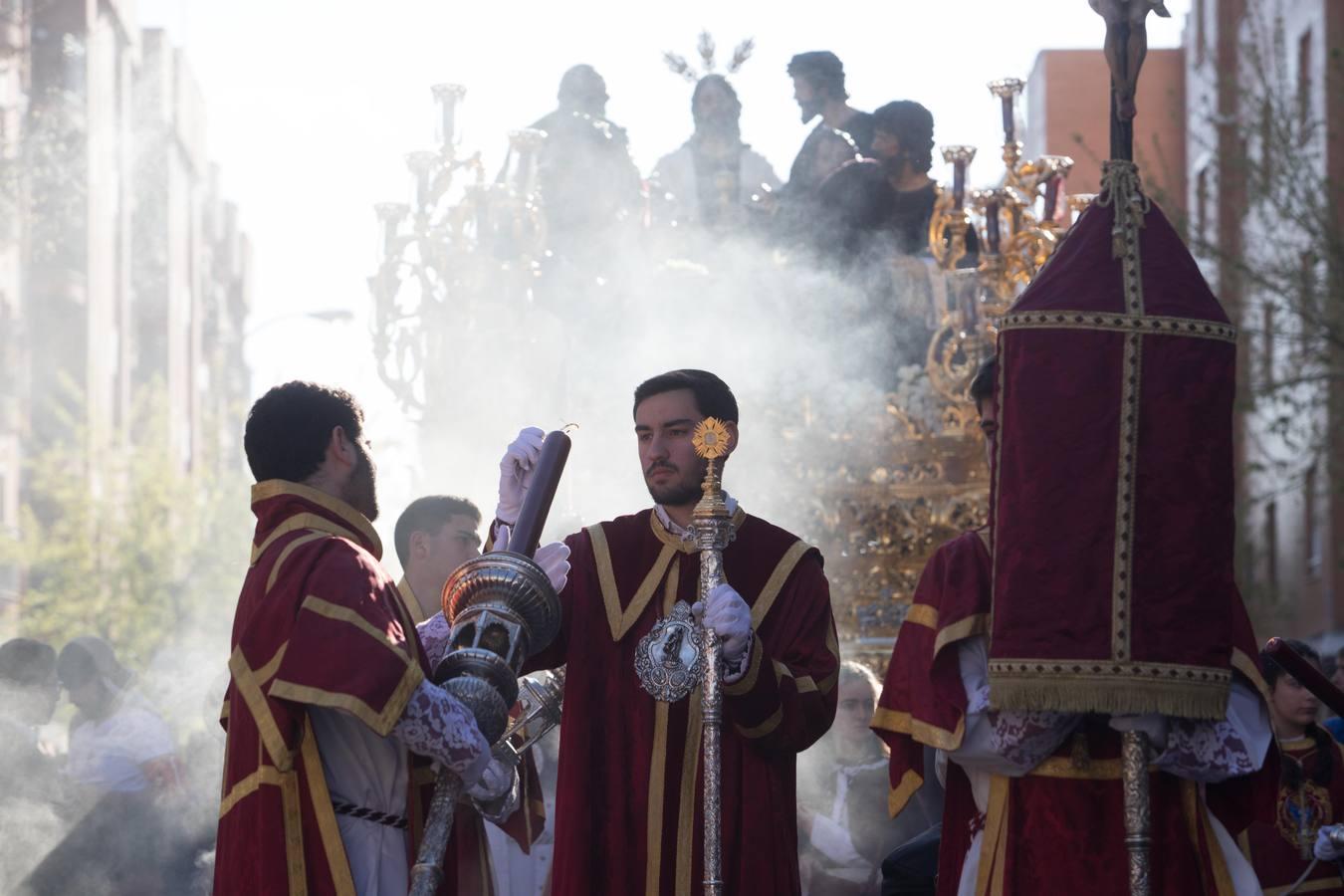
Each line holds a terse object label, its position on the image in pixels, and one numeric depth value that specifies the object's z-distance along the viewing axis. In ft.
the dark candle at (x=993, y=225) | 68.03
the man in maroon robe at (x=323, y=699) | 29.63
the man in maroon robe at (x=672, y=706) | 33.60
